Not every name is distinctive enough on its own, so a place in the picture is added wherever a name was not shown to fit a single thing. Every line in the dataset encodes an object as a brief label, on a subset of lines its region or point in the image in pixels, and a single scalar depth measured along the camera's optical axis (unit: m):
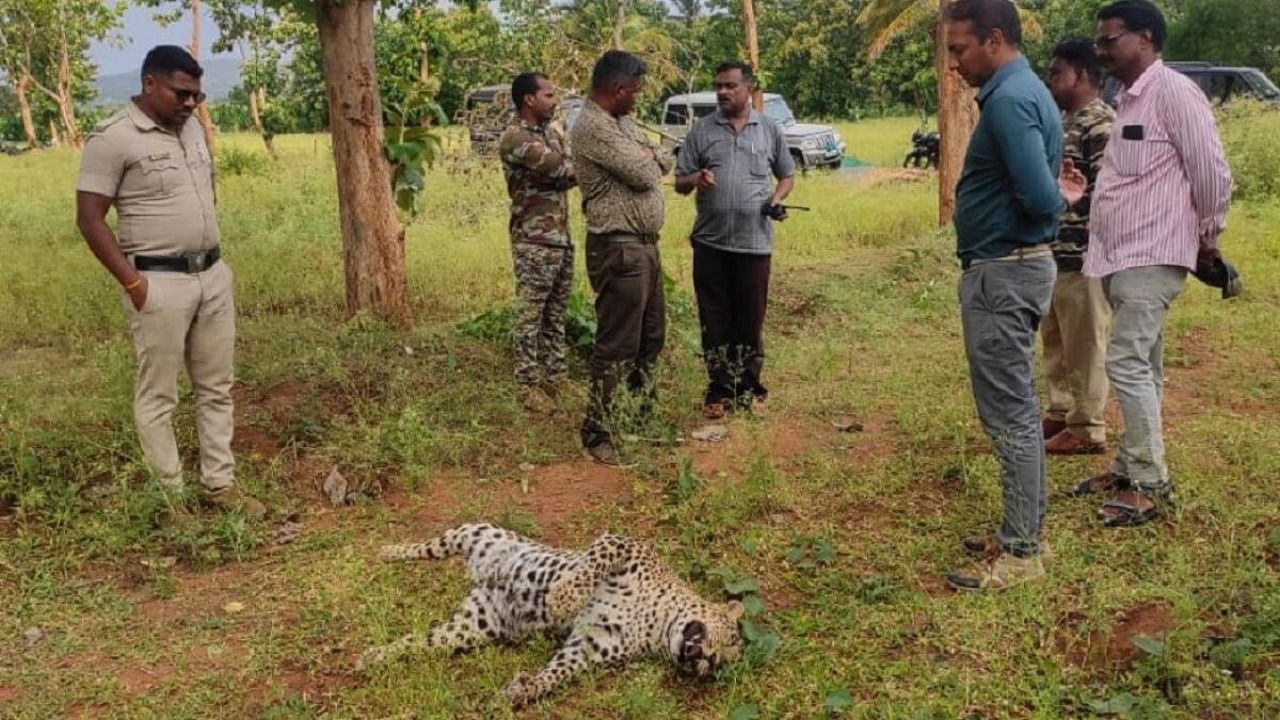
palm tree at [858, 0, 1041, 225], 10.52
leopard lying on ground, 3.03
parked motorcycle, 18.48
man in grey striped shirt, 5.00
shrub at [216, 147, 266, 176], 15.21
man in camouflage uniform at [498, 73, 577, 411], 5.27
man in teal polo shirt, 3.15
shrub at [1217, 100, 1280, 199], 11.73
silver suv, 18.53
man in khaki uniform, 3.73
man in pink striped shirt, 3.63
